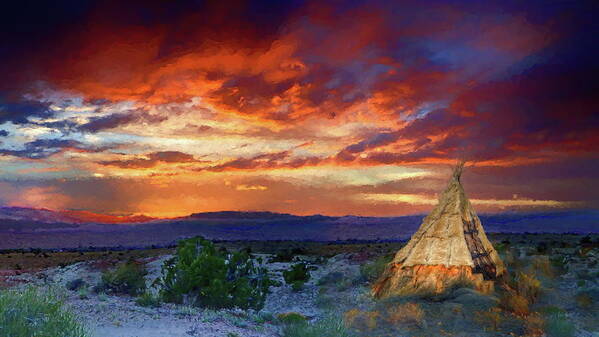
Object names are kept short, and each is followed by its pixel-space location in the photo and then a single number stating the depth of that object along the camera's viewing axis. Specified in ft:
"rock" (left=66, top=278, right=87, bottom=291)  108.78
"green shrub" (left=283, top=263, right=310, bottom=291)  109.40
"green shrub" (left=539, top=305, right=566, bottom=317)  67.58
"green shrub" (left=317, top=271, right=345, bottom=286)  110.40
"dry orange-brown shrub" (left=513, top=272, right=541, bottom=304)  73.56
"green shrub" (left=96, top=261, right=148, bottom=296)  94.98
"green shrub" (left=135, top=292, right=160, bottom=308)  56.57
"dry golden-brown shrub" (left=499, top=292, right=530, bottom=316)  65.51
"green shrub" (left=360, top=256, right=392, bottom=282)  103.52
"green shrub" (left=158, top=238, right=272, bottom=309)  69.77
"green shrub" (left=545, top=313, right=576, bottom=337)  58.18
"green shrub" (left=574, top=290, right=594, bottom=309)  75.70
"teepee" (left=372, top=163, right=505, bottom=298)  70.69
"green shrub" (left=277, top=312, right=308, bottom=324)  51.41
